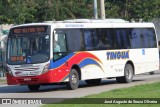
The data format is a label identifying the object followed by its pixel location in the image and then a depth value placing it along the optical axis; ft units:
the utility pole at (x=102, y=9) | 123.24
